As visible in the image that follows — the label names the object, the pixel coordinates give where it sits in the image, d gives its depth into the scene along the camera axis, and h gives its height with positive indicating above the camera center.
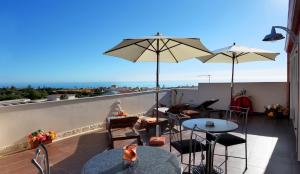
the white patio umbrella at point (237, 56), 6.01 +0.97
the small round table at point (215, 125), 2.96 -0.63
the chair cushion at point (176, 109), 6.76 -0.81
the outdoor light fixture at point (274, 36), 3.40 +0.81
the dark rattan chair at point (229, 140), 3.17 -0.87
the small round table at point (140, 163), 1.68 -0.69
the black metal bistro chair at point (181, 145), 2.90 -0.89
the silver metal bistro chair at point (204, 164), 2.61 -1.26
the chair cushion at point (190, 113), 6.61 -0.91
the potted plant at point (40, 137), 4.73 -1.23
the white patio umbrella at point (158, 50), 4.04 +0.82
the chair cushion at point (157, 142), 4.64 -1.29
